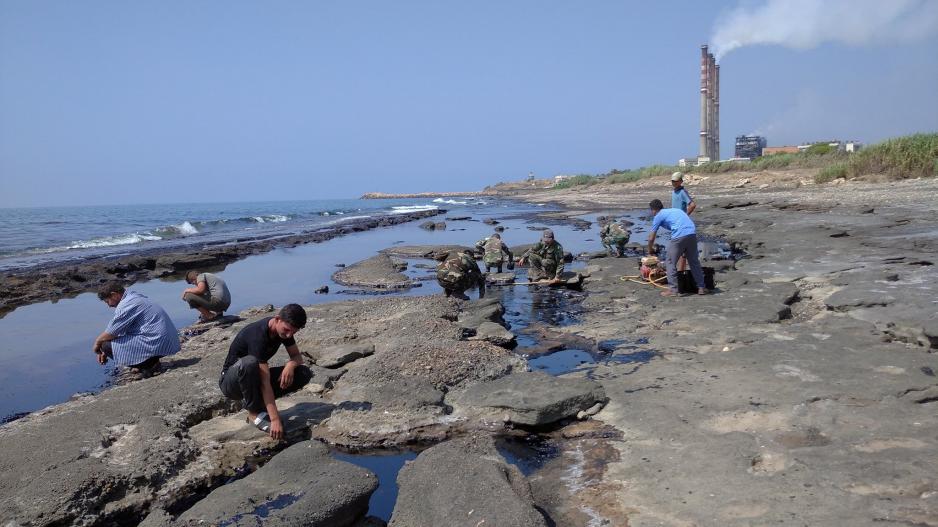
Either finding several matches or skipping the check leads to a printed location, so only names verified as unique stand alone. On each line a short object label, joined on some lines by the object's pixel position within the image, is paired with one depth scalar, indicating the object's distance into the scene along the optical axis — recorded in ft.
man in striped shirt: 19.97
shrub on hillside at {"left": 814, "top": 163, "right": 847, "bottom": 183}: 86.79
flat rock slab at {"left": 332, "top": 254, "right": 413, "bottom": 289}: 39.73
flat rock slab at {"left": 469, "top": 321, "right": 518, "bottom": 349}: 21.65
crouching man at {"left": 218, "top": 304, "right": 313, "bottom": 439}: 14.42
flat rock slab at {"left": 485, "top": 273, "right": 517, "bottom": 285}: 36.06
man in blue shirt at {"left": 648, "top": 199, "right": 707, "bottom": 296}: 26.66
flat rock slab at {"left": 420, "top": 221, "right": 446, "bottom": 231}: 92.84
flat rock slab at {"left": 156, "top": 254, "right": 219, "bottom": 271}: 55.26
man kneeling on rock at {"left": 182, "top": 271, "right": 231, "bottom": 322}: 29.12
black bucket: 27.07
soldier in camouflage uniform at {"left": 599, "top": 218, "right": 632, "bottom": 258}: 42.68
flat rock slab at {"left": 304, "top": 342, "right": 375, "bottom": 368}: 19.83
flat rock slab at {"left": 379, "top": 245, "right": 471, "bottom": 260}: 56.50
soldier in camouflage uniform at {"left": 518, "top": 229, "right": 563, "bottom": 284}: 34.50
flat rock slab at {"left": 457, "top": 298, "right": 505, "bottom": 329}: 24.45
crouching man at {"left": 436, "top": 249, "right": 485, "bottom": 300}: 30.60
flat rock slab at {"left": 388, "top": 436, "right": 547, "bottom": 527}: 9.66
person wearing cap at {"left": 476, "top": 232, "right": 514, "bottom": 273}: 39.55
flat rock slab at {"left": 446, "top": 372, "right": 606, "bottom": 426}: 14.38
